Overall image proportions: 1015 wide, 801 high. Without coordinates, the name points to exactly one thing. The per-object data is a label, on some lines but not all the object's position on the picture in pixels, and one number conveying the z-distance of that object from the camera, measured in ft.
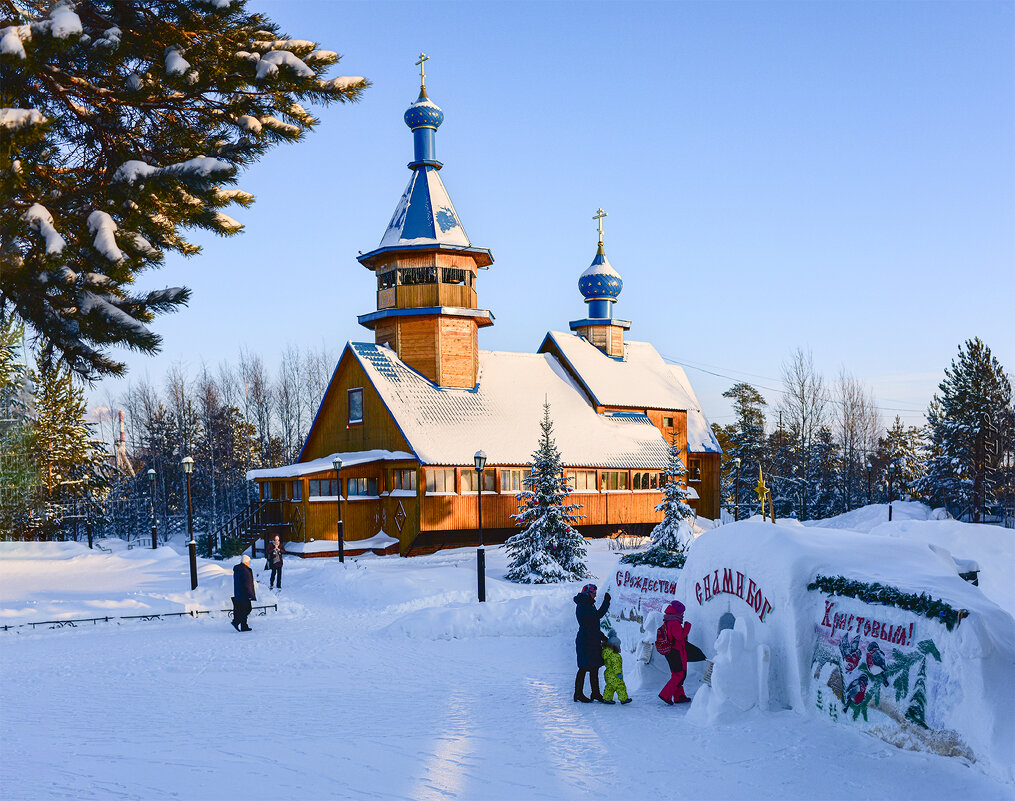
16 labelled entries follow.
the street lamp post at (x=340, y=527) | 85.15
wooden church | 98.73
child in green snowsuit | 34.14
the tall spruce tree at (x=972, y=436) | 129.80
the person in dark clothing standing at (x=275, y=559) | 70.59
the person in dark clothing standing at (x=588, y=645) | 34.55
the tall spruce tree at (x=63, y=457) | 121.80
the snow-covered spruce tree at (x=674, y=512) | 78.38
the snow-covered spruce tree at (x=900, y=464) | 162.81
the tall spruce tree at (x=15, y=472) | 110.73
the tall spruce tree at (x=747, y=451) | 175.22
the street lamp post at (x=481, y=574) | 61.41
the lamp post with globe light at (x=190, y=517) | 64.80
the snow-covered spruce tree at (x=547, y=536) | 74.23
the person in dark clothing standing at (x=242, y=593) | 52.08
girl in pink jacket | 34.19
